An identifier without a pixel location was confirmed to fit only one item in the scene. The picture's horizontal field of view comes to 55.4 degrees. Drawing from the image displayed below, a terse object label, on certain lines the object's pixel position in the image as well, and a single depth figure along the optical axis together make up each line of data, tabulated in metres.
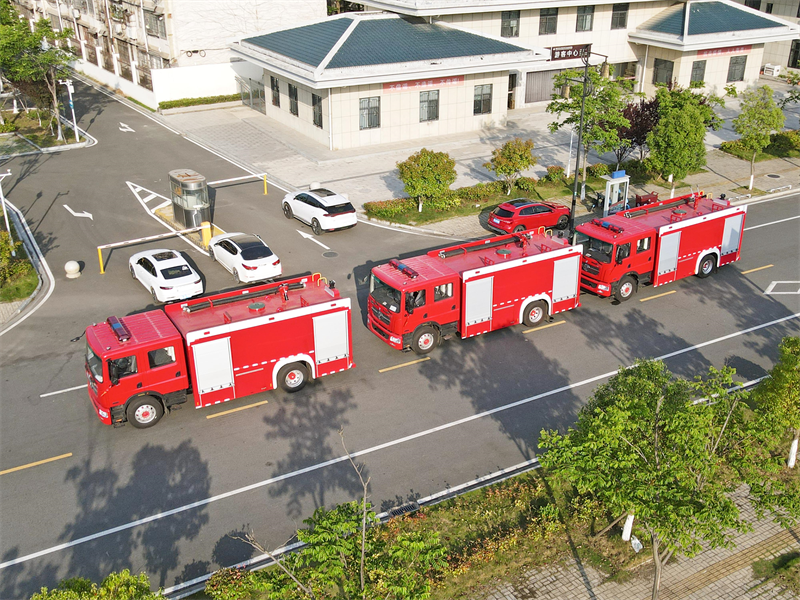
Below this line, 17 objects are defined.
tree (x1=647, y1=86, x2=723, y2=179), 35.59
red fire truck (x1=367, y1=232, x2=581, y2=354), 23.52
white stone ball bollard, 29.00
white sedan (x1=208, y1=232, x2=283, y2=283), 28.39
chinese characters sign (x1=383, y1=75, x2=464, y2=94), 43.88
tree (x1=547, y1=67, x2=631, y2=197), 36.00
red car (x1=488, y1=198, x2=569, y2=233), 32.69
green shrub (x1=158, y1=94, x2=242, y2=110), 52.28
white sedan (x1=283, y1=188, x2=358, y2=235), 32.97
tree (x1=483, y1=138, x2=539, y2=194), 35.56
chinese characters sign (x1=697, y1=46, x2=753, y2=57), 54.34
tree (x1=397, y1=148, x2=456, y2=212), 33.94
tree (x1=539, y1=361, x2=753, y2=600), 12.44
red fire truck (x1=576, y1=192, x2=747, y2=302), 26.94
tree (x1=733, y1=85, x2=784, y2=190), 38.88
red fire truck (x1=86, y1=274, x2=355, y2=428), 19.88
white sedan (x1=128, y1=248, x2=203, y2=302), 26.91
